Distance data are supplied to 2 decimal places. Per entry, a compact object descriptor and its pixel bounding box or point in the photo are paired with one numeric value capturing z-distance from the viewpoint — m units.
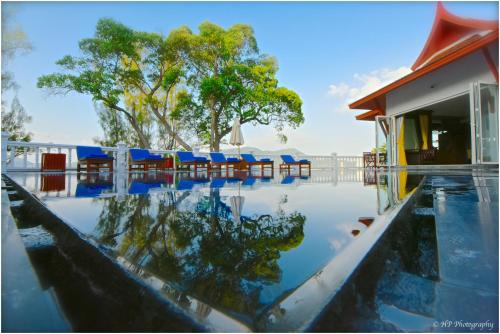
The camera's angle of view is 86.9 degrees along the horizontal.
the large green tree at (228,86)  16.72
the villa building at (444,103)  6.66
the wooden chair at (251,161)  12.70
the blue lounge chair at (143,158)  10.15
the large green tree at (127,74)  15.55
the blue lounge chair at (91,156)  8.44
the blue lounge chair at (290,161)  12.84
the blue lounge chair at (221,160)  12.38
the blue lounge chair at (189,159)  11.80
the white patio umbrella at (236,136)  10.16
